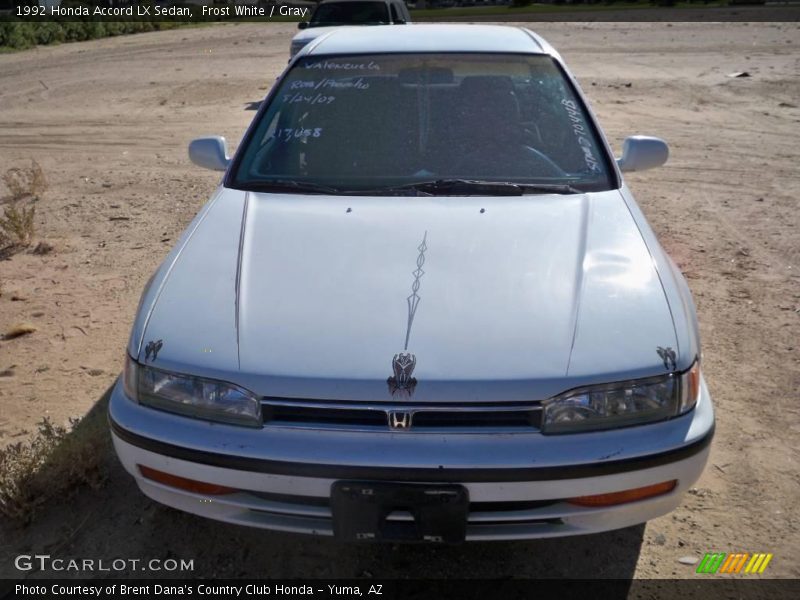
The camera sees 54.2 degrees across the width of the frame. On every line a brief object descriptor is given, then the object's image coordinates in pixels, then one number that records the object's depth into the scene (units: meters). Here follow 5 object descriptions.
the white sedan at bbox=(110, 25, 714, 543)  2.18
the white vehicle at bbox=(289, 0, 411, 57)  13.42
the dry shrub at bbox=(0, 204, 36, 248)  5.64
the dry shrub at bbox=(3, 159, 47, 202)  6.86
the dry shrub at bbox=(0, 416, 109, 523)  2.88
